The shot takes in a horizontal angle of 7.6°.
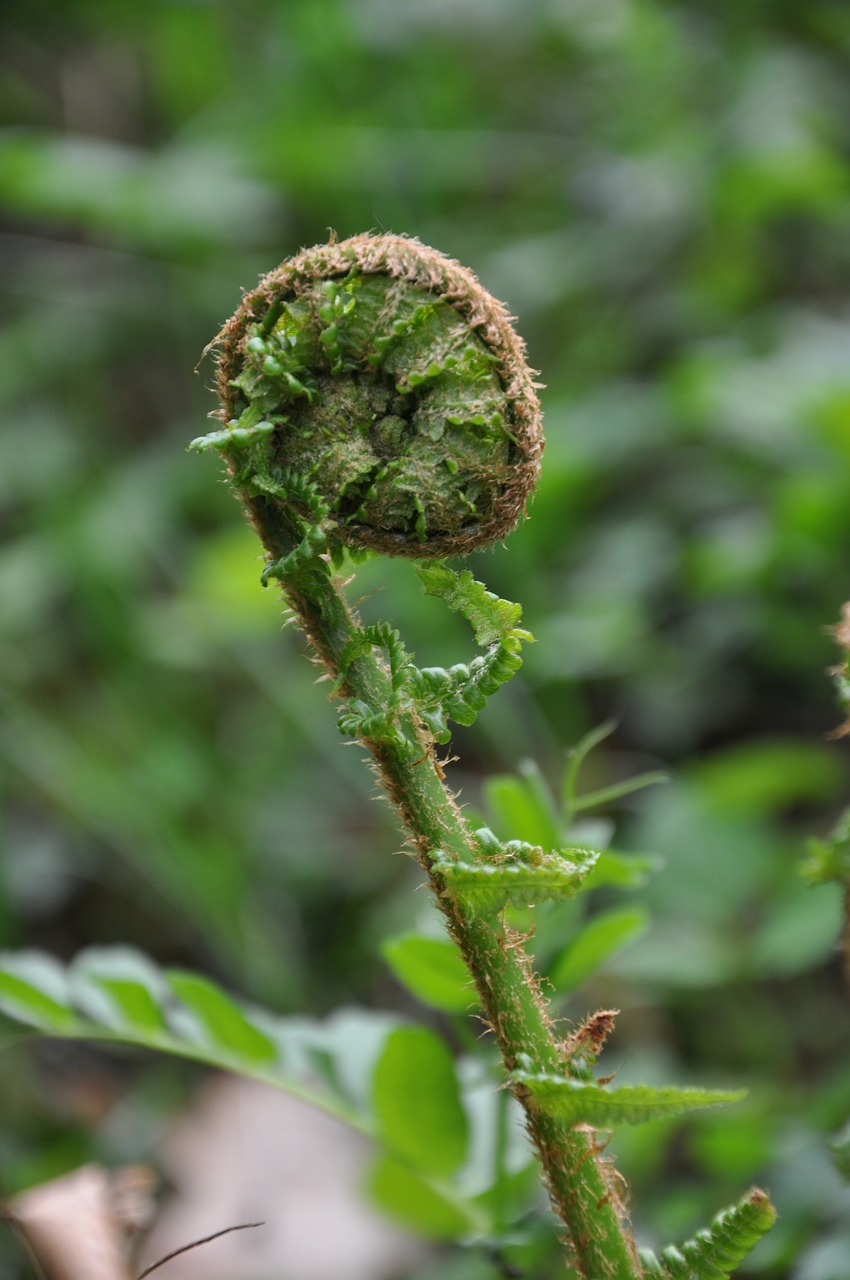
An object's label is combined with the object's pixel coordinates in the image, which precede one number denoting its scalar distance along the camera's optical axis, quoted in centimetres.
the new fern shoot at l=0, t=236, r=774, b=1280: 70
